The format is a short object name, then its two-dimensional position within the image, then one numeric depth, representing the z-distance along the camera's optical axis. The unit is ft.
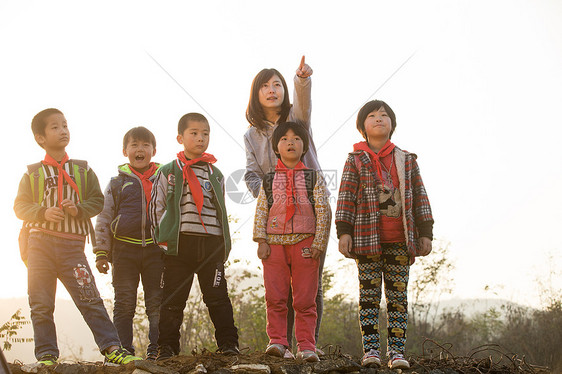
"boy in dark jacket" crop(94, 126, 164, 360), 14.74
